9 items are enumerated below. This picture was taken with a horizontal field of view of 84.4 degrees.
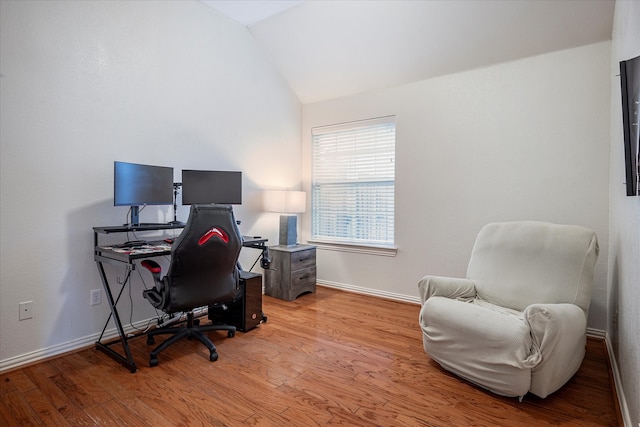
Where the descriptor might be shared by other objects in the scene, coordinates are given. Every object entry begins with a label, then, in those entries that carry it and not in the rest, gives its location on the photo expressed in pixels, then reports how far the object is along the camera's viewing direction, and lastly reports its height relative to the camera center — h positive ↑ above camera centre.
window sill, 3.91 -0.43
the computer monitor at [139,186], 2.51 +0.18
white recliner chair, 1.89 -0.59
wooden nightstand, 3.83 -0.69
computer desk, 2.27 -0.32
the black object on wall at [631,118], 1.45 +0.41
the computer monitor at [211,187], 3.07 +0.21
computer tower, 2.93 -0.83
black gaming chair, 2.27 -0.38
